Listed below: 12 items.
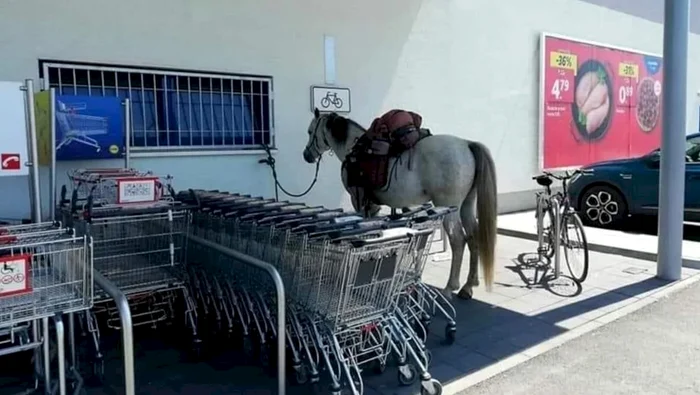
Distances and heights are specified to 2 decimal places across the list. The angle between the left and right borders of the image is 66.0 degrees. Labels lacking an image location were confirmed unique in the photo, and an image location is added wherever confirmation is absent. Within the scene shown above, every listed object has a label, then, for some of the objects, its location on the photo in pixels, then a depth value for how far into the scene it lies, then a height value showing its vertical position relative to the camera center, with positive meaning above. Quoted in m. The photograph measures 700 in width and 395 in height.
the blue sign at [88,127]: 4.25 +0.34
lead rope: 5.95 -0.02
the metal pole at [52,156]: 3.34 +0.08
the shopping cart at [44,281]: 2.10 -0.47
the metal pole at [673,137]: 4.89 +0.22
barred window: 4.80 +0.67
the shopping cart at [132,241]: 3.26 -0.47
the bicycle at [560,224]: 5.06 -0.58
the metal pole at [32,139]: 3.00 +0.17
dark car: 7.39 -0.40
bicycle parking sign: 6.27 +0.80
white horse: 4.46 -0.22
